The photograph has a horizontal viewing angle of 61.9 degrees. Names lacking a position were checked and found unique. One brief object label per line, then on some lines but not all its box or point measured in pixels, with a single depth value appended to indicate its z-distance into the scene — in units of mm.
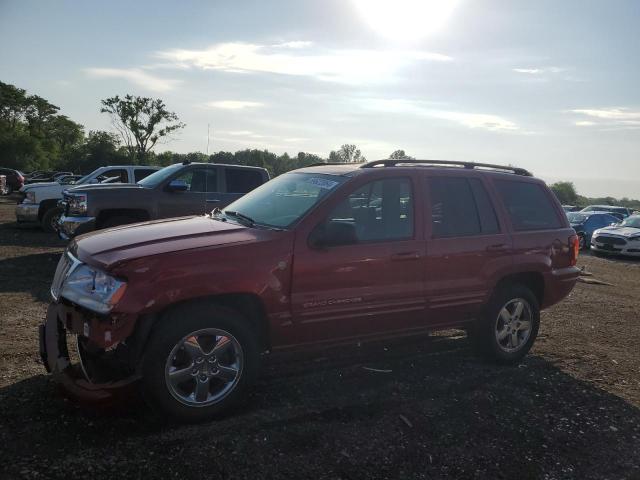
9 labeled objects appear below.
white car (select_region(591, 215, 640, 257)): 16359
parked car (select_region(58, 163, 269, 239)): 9109
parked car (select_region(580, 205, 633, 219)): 27622
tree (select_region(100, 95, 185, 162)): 56188
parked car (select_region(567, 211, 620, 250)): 20003
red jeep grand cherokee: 3486
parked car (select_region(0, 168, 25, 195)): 30859
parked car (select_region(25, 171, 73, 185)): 33806
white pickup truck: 13367
